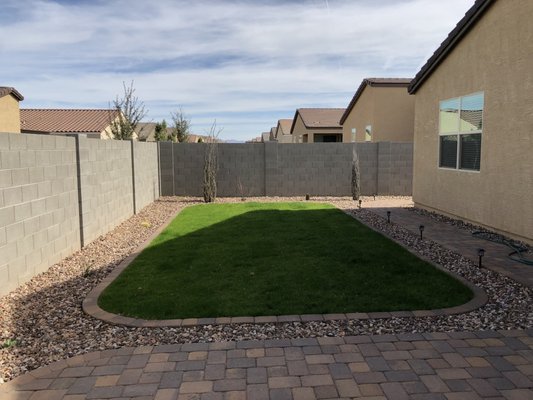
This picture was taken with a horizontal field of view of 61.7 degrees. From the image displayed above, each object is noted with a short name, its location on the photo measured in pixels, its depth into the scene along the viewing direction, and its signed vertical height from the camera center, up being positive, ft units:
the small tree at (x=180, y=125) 107.25 +8.09
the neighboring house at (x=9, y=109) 86.53 +9.91
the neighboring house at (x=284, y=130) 158.81 +10.97
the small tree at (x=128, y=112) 61.67 +6.47
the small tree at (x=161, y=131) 112.37 +6.90
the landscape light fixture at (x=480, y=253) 19.51 -4.14
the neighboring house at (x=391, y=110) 65.77 +7.07
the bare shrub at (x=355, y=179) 48.01 -2.25
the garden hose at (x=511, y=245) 21.10 -4.67
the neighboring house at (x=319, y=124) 106.83 +8.15
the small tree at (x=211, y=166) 47.01 -0.86
